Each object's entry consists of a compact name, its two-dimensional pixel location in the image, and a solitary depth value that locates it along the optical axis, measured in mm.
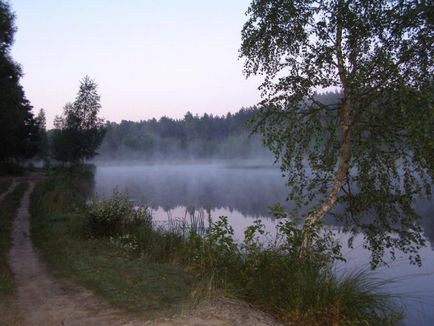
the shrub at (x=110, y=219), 12633
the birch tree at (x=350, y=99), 7648
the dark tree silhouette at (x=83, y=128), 55125
